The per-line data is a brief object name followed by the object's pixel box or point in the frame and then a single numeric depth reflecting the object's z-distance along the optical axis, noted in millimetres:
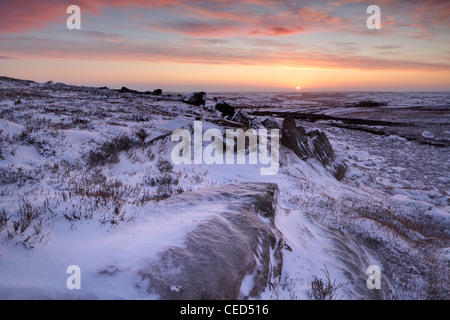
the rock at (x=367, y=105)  81438
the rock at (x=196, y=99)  49109
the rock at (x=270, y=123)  27169
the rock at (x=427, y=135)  32391
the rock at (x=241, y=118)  27525
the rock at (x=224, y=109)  34375
